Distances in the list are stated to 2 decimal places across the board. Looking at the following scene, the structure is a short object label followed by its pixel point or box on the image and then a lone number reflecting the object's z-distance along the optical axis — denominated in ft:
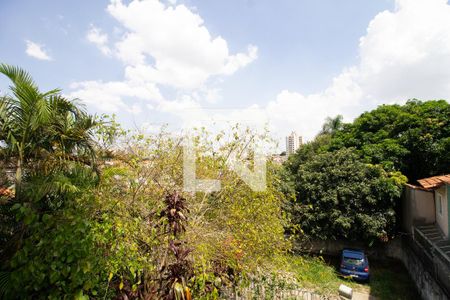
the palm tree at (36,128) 12.39
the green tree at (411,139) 42.22
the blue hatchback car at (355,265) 33.58
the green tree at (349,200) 38.50
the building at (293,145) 115.65
